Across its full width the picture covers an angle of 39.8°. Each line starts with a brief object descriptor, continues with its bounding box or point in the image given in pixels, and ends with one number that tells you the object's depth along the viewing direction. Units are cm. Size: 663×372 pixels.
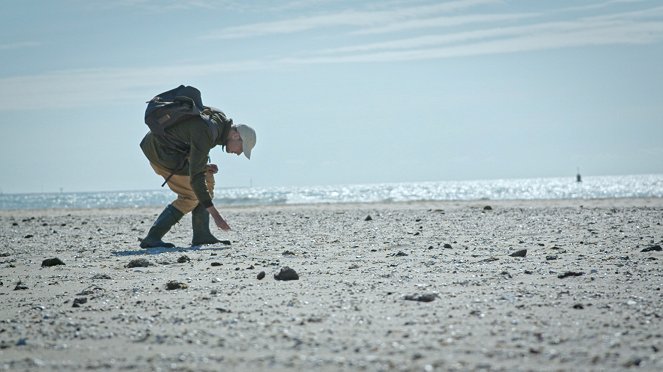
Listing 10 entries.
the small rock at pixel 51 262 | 920
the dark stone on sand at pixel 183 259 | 903
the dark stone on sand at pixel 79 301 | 623
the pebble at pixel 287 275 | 736
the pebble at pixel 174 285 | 696
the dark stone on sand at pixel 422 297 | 599
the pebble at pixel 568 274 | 711
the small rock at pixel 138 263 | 873
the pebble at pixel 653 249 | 918
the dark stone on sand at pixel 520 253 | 886
